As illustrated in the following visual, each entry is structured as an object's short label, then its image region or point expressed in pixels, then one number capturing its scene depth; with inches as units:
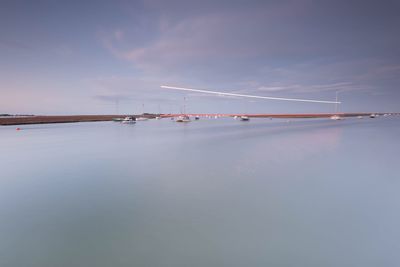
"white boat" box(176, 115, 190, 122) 3516.2
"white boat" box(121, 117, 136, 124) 2982.5
